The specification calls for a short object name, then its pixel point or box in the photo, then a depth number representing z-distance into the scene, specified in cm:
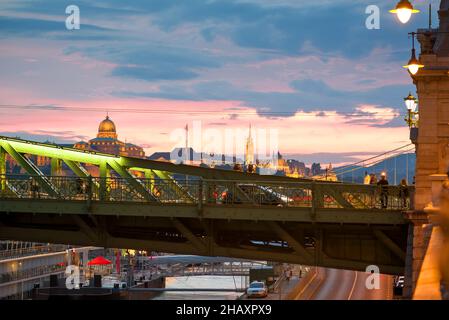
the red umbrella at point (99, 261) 11369
